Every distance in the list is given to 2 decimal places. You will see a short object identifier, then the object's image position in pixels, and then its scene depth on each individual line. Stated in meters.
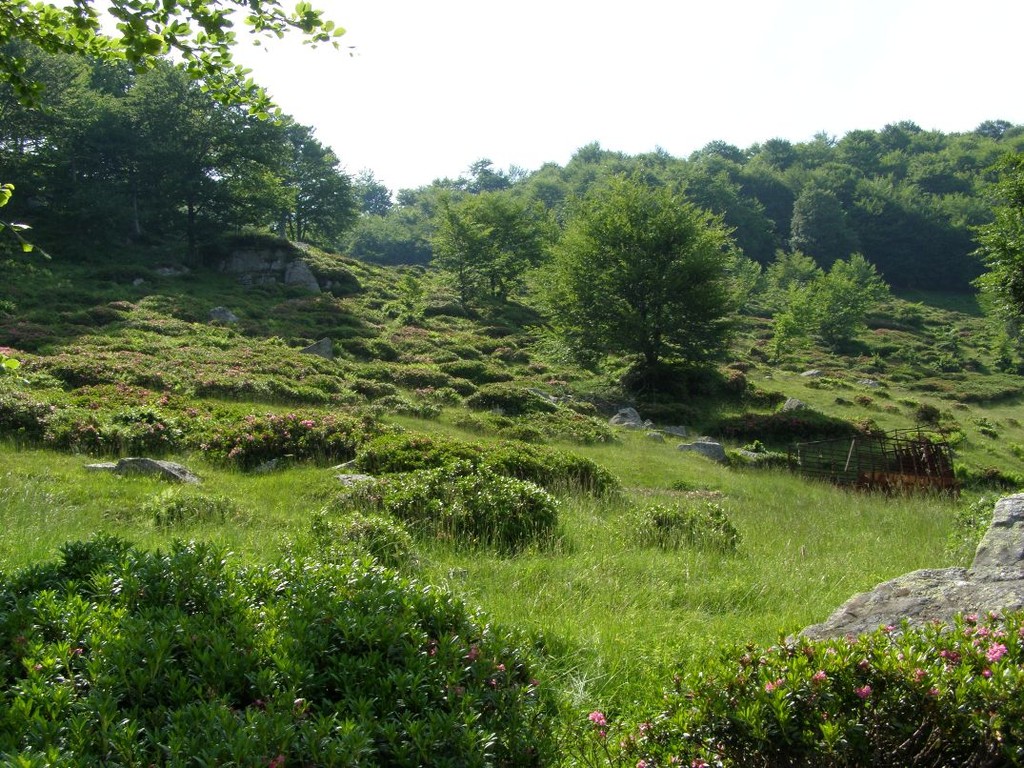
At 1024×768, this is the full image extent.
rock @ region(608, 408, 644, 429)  25.97
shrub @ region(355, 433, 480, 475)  11.58
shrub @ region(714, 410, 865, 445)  27.25
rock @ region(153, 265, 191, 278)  40.78
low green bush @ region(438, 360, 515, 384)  29.06
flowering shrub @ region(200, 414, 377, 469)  12.74
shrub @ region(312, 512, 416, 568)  6.34
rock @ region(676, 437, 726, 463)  21.98
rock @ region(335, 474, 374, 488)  10.09
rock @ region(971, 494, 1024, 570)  5.31
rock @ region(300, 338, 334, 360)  27.86
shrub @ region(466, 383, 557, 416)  24.05
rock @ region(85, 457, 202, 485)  10.59
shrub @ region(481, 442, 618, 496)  11.94
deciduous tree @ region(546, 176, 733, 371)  31.30
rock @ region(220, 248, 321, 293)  45.12
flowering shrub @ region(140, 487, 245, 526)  8.06
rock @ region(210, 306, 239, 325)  31.73
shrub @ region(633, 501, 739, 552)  8.14
